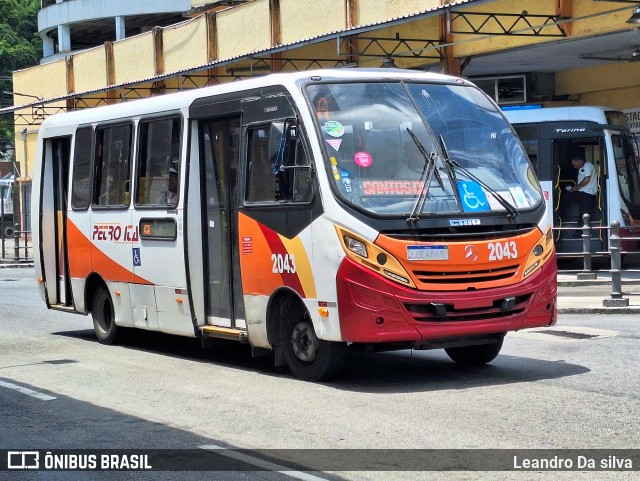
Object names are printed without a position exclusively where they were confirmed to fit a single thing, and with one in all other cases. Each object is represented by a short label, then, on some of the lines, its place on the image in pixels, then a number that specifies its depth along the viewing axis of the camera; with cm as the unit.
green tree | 7594
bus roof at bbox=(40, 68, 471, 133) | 1111
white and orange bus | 1021
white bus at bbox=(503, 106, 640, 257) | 2439
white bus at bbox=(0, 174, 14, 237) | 5066
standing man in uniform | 2466
